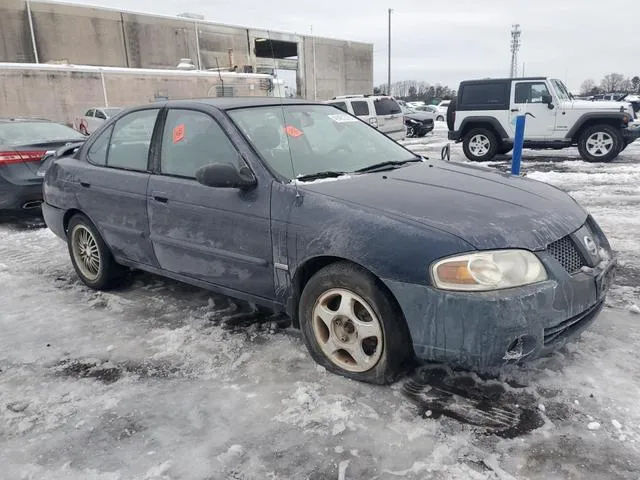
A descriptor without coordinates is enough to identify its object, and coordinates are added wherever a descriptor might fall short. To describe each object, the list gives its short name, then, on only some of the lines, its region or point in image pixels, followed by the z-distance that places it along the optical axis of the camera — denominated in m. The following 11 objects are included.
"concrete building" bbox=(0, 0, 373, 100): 29.38
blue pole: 7.39
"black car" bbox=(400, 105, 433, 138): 22.17
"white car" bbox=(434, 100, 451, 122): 35.00
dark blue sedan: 2.53
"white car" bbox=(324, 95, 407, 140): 16.06
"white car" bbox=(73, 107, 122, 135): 17.83
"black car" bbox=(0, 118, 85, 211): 7.06
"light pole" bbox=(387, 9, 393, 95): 52.18
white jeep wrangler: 11.83
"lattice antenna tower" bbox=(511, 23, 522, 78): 60.38
